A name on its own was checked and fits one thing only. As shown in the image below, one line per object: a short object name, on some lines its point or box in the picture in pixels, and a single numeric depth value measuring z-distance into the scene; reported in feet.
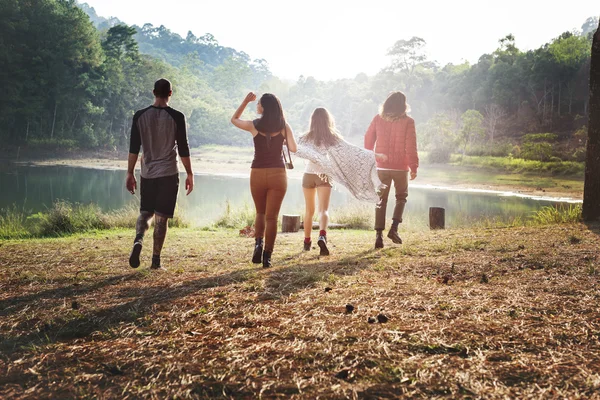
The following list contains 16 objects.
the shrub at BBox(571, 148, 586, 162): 127.65
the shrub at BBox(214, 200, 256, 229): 47.50
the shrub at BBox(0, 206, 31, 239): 39.73
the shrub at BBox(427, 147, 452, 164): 151.71
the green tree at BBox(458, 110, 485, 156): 159.53
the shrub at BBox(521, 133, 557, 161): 130.00
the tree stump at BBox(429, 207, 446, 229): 38.88
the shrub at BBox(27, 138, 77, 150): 171.32
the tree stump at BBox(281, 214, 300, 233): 38.88
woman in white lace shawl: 21.70
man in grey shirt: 17.24
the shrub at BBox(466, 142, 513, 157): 148.94
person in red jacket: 22.68
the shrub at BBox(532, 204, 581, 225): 29.94
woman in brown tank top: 17.52
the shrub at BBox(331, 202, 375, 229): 46.47
